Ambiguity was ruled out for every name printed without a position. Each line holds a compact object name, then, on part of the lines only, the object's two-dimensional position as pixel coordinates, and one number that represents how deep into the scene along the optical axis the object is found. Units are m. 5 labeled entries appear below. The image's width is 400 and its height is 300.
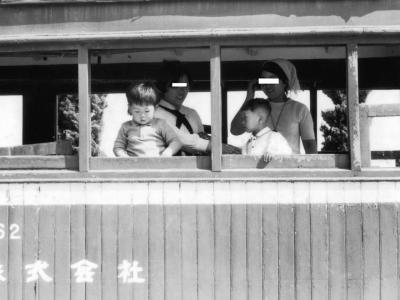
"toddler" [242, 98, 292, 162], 4.49
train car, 4.34
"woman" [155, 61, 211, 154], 4.75
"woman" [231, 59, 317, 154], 4.62
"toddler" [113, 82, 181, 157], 4.54
